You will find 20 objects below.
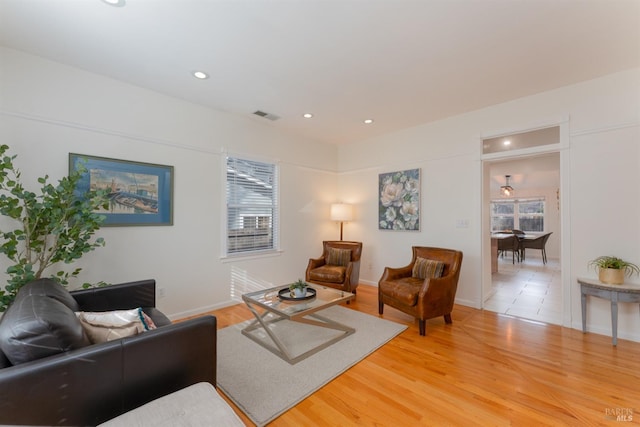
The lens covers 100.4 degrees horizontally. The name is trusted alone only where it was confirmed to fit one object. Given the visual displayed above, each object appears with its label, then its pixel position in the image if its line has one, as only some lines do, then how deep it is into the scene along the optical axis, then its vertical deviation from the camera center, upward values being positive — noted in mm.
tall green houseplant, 2057 -53
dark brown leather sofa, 1059 -741
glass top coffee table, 2465 -1228
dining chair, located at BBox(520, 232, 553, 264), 7169 -704
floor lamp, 4930 +94
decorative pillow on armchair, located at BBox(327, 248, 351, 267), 4219 -637
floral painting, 4289 +282
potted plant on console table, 2627 -525
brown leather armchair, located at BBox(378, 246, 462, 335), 2908 -812
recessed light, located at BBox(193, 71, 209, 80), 2744 +1488
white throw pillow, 1437 -603
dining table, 5727 -553
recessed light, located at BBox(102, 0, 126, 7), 1832 +1487
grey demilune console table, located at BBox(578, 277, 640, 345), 2506 -734
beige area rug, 1893 -1283
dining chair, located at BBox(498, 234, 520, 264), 6887 -695
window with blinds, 3895 +168
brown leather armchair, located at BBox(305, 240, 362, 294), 3877 -772
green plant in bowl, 2799 -765
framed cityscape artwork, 2754 +329
